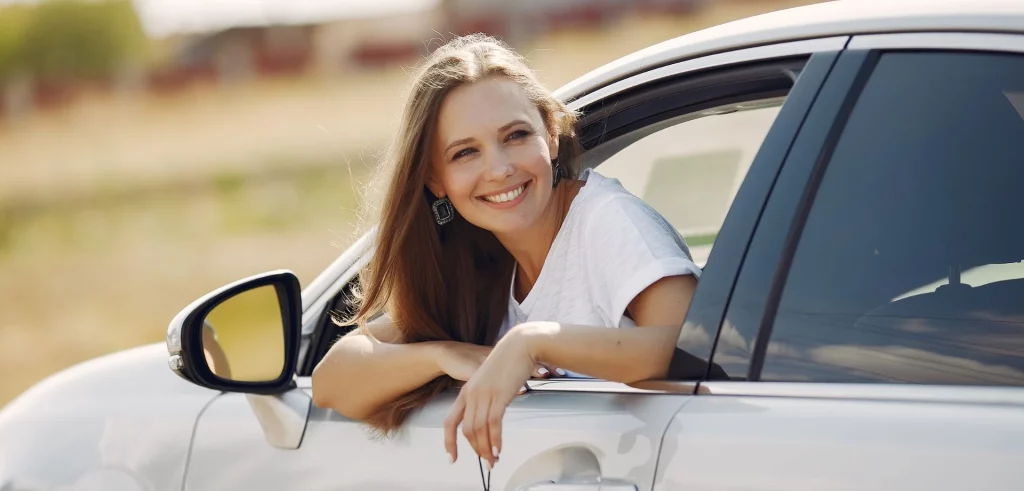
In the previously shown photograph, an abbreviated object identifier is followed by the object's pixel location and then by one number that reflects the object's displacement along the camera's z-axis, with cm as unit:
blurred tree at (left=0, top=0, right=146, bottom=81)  4850
